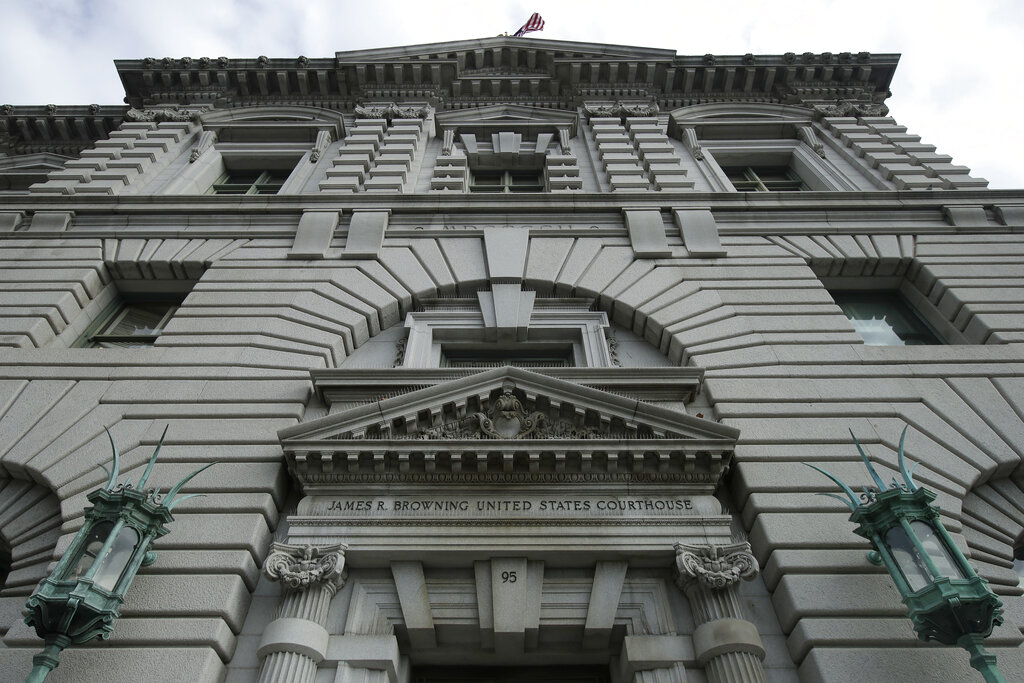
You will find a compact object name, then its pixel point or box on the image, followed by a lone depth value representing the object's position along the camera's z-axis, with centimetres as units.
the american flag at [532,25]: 2833
